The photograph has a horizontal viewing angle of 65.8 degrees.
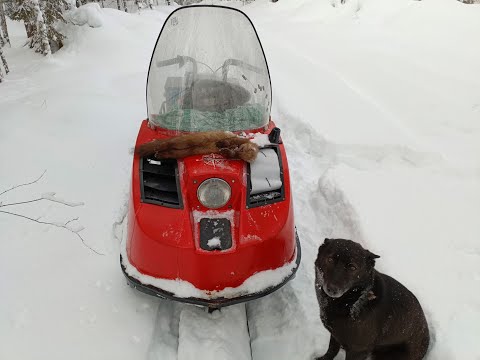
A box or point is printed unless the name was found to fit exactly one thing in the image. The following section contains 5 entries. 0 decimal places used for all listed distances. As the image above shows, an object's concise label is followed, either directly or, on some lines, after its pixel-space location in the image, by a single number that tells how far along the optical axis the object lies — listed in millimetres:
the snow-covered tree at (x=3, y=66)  10930
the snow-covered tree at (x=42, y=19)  11773
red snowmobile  2543
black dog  2133
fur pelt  2848
